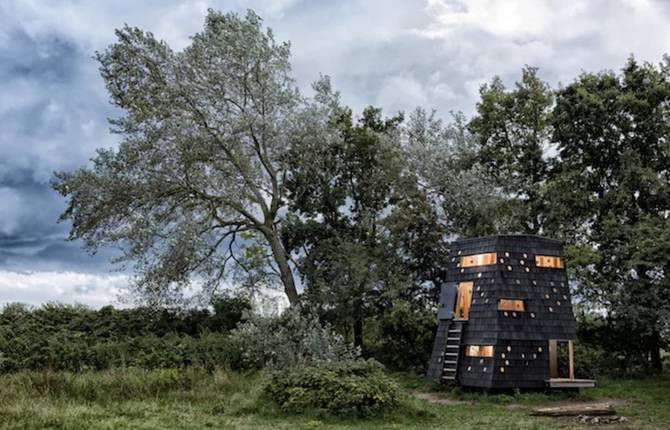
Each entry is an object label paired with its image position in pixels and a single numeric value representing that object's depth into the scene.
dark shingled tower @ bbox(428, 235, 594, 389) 15.95
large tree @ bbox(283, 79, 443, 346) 21.41
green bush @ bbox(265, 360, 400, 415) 11.88
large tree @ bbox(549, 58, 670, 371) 20.19
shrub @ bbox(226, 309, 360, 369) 16.02
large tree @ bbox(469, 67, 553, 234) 23.50
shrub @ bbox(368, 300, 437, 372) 20.36
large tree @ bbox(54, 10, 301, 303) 20.48
